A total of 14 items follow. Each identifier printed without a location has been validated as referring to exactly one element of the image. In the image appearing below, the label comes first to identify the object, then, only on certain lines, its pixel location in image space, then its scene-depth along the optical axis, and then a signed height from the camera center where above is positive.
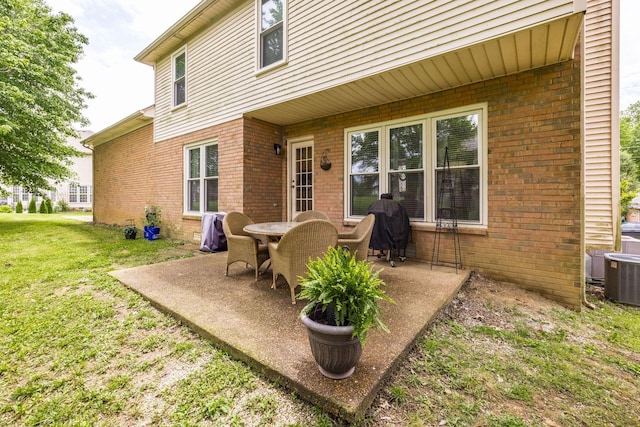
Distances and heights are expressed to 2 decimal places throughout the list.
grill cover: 4.49 -0.27
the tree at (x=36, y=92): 8.66 +4.23
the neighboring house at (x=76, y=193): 21.64 +1.33
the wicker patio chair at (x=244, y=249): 3.79 -0.56
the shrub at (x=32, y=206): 19.66 +0.25
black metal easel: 4.41 -0.08
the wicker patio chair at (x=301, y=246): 3.01 -0.40
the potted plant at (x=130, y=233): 8.09 -0.68
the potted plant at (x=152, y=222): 8.03 -0.38
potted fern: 1.70 -0.66
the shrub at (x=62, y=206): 21.45 +0.28
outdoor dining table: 3.40 -0.26
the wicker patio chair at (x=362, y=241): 3.56 -0.40
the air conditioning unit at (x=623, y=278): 3.69 -0.93
